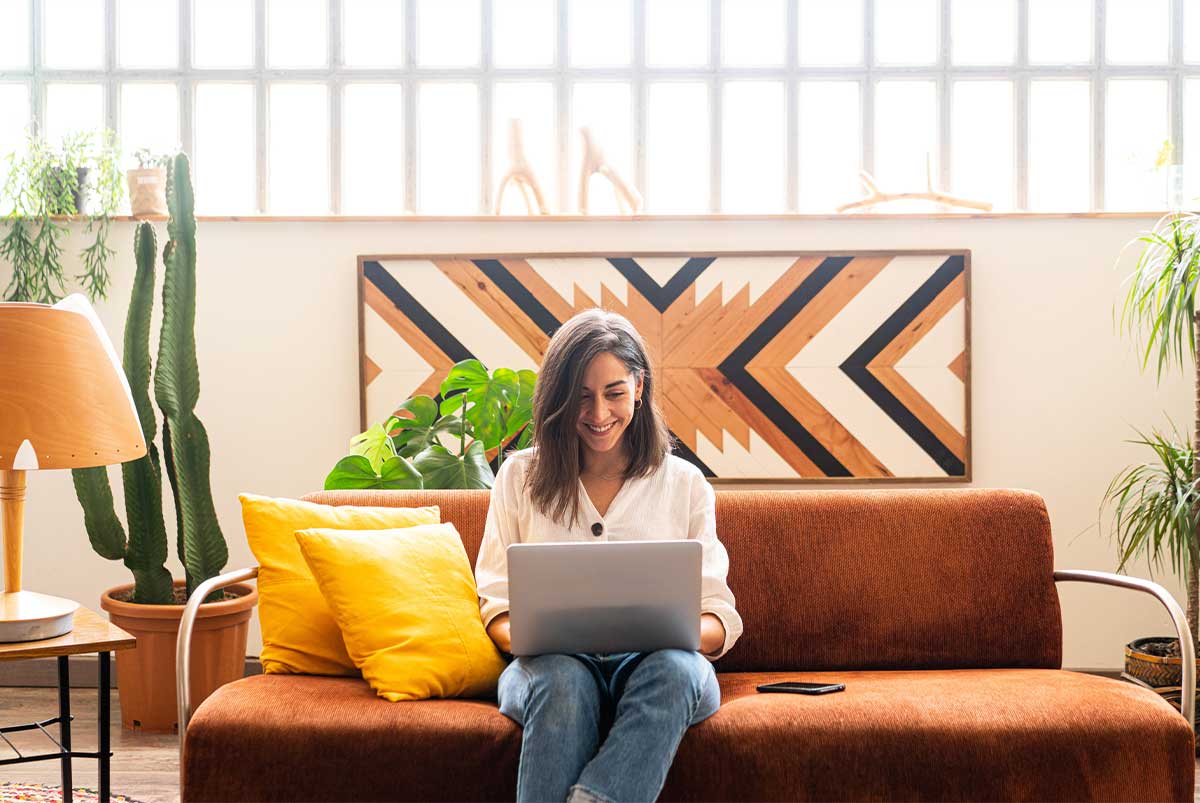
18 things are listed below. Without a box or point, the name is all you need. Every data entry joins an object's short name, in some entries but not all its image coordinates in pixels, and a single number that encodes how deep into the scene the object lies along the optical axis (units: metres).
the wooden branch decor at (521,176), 4.05
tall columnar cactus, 3.32
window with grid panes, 4.16
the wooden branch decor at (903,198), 3.96
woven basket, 3.20
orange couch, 2.01
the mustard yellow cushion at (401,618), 2.17
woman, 2.06
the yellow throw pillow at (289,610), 2.34
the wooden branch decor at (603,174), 4.00
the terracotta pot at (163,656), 3.36
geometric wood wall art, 3.90
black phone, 2.23
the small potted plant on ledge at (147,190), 3.95
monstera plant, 2.97
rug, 2.76
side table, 2.12
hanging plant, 3.93
